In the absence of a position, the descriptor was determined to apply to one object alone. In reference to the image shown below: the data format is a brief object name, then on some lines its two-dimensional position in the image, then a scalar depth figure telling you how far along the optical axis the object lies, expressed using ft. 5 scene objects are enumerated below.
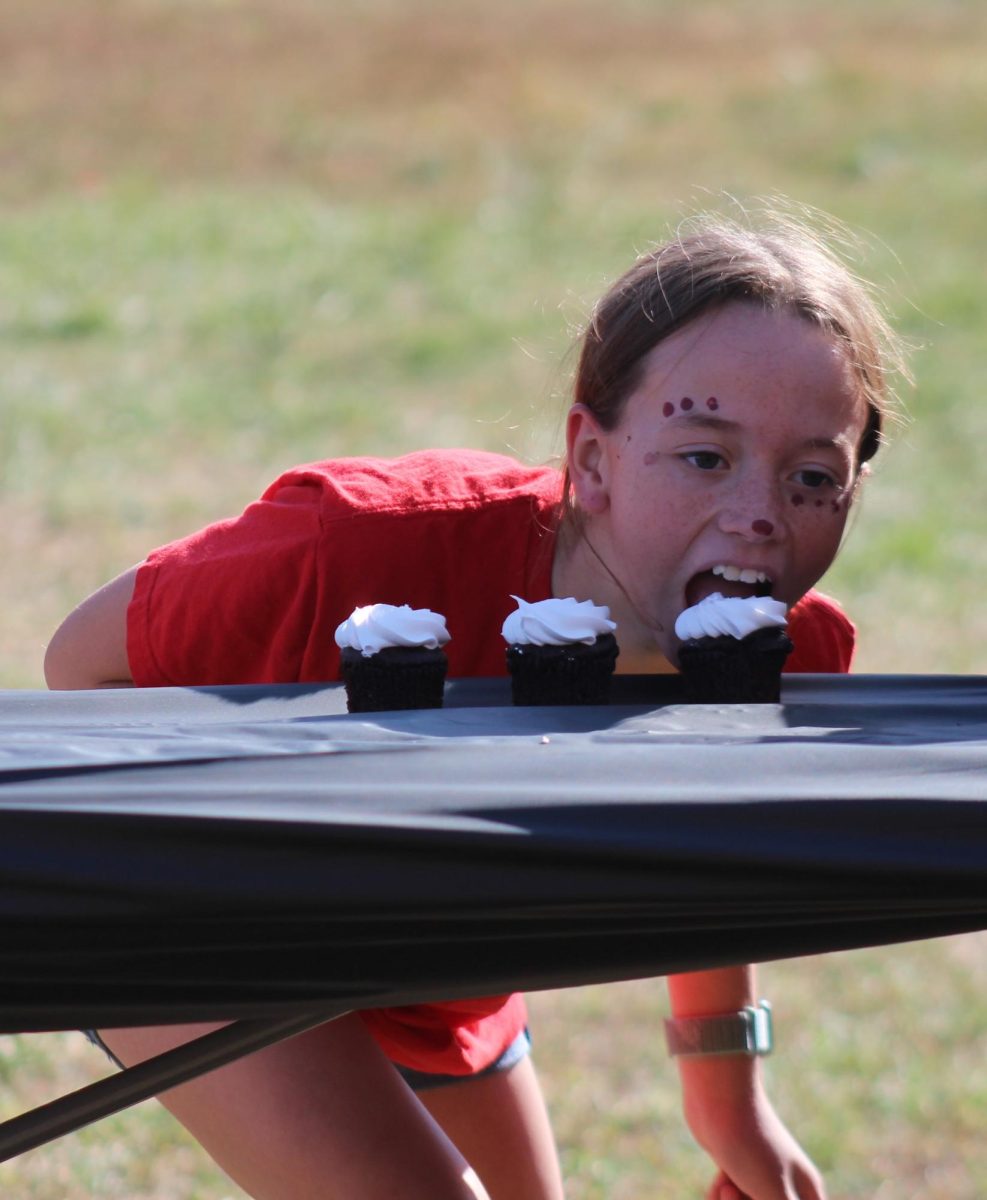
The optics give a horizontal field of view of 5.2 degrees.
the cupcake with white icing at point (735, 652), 21.28
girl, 21.74
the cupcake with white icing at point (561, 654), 21.22
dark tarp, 20.45
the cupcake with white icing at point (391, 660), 21.16
